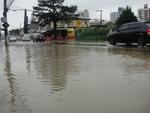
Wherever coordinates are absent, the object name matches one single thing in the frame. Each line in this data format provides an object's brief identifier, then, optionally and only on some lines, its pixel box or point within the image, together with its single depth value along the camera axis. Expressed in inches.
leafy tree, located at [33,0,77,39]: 1497.7
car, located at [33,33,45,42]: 1013.4
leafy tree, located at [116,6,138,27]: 1059.1
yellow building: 1558.0
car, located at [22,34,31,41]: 1308.7
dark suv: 432.5
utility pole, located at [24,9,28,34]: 1742.0
